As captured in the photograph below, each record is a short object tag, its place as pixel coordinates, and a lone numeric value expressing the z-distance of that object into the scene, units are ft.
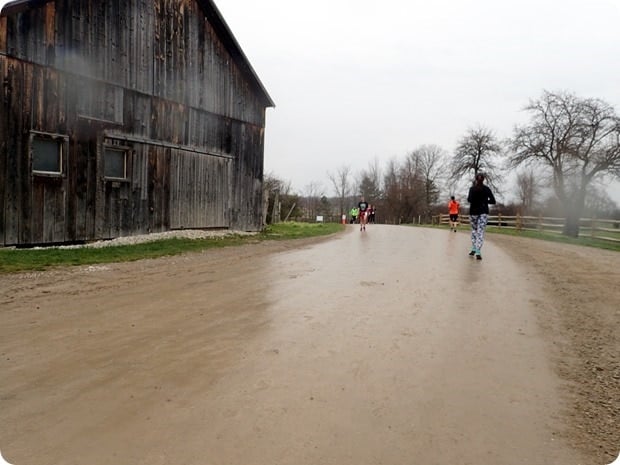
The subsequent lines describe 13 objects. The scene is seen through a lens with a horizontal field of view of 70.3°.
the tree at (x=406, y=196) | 231.09
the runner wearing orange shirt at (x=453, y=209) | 83.19
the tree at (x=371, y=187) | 264.93
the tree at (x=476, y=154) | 169.89
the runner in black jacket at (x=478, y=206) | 37.88
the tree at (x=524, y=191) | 179.01
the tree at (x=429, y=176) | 232.94
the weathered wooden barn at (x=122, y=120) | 38.37
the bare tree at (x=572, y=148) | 86.58
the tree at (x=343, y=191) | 290.76
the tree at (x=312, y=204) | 245.65
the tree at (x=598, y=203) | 94.94
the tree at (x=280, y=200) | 99.60
